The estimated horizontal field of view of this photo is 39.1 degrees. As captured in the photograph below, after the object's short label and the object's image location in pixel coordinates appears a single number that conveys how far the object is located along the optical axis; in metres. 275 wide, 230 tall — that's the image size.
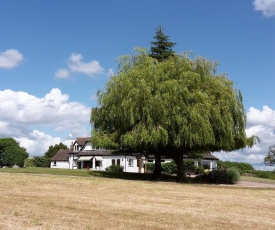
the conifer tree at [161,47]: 39.06
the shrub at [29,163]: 78.38
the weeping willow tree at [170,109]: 28.30
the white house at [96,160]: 64.75
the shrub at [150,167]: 58.72
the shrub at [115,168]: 57.20
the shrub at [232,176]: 34.73
